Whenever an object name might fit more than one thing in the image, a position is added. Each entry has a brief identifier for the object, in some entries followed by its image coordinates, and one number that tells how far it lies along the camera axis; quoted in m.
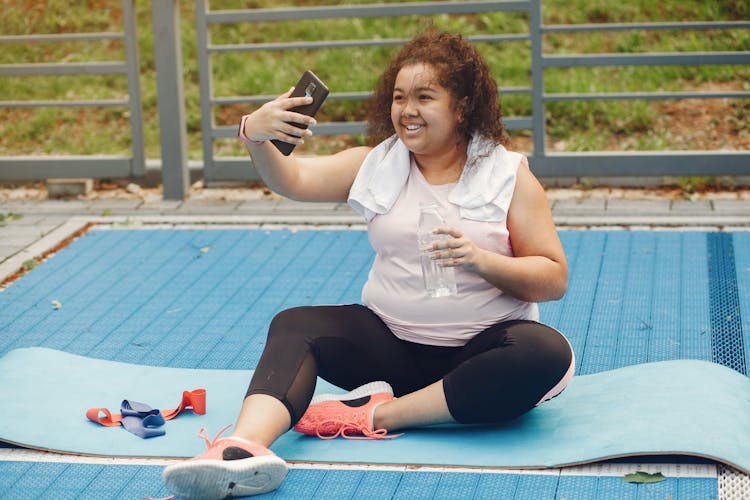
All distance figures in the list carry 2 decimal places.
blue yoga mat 7.23
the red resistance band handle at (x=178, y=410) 8.09
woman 7.29
